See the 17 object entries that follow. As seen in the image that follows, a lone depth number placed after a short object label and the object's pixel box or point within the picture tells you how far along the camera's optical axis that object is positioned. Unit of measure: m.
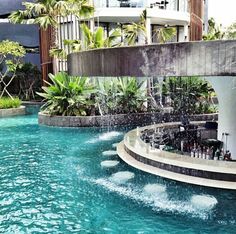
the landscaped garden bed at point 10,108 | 17.71
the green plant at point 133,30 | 16.41
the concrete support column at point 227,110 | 7.74
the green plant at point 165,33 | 17.97
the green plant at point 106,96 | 14.45
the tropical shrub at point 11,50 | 19.10
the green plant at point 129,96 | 14.59
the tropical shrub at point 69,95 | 13.74
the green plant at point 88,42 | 13.47
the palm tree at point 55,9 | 16.14
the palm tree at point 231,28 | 28.44
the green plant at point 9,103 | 18.04
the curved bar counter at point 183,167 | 6.03
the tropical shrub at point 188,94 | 15.03
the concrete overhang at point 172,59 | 4.26
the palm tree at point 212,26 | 34.14
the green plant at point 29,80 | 23.41
